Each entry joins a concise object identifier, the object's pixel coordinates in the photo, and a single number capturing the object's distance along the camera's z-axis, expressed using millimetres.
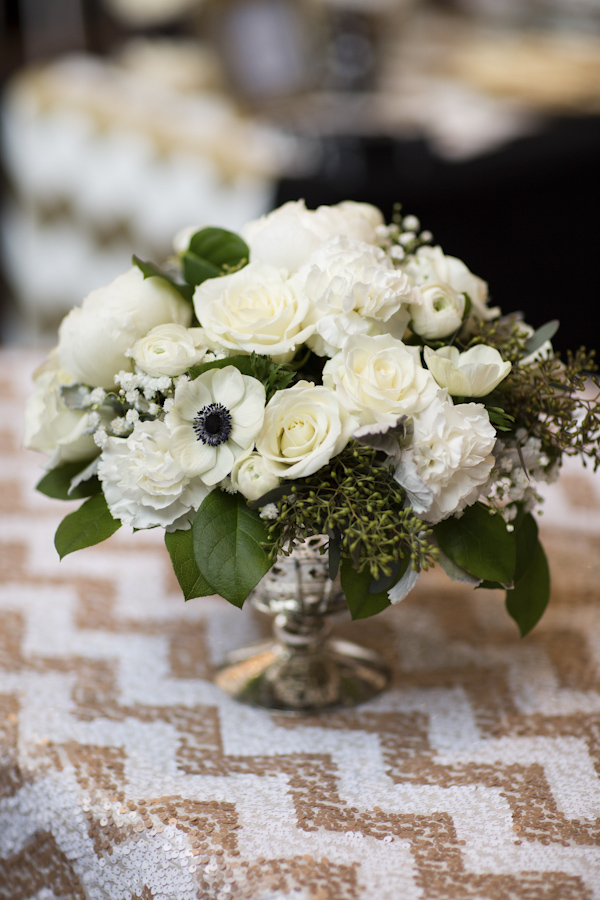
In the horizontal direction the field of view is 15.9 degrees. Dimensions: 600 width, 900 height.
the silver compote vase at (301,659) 1490
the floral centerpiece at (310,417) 1359
